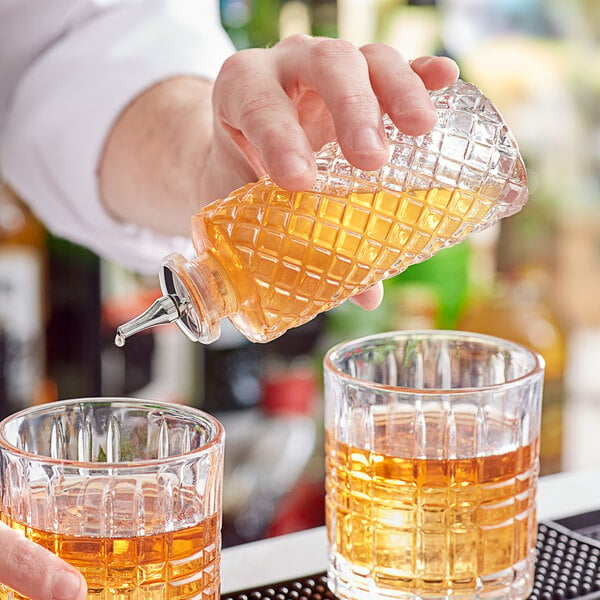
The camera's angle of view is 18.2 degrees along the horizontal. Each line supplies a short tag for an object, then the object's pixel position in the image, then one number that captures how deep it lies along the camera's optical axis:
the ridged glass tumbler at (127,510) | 0.62
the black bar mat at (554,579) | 0.73
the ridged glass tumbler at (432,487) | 0.68
